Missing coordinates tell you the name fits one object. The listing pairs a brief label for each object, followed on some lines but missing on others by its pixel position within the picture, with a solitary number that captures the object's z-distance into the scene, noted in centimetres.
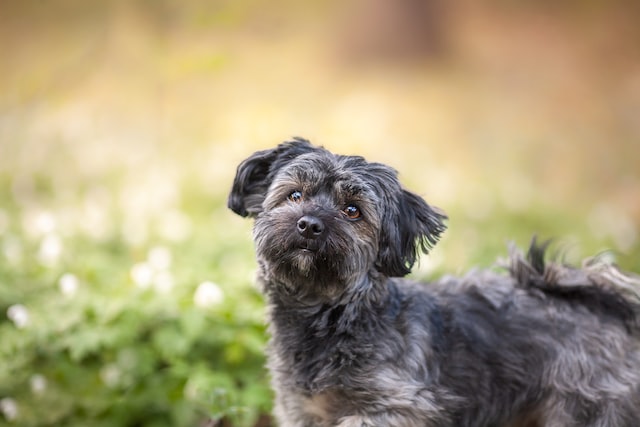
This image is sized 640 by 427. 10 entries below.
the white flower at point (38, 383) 502
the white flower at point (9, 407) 498
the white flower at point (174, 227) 677
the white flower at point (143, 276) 526
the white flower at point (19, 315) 501
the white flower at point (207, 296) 498
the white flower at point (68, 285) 521
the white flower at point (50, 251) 573
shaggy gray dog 369
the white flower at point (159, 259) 550
